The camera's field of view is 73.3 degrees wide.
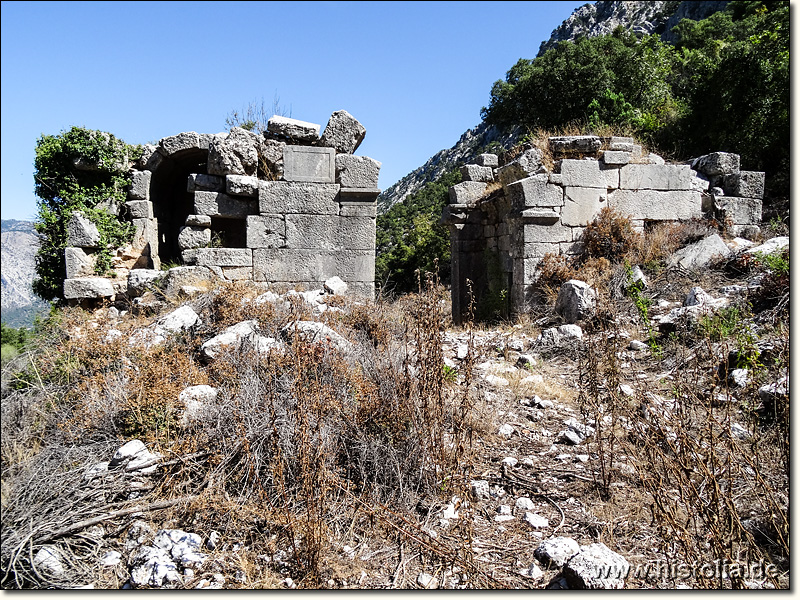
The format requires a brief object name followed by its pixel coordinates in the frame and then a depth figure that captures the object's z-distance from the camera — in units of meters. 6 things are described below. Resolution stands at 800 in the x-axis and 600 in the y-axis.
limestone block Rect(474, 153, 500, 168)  10.45
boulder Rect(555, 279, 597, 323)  6.72
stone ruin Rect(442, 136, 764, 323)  8.18
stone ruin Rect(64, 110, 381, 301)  7.20
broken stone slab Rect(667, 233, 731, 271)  7.40
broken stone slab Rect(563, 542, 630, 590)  2.30
